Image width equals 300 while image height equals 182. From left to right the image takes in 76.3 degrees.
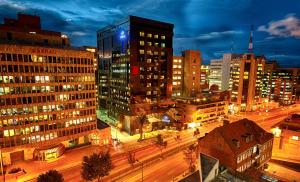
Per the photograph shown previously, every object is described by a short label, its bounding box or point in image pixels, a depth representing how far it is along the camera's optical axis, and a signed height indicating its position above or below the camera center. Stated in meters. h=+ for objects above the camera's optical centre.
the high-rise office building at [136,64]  91.19 +5.51
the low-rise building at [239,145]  49.19 -18.86
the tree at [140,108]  89.62 -15.88
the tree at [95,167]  44.19 -21.62
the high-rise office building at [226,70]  171.62 +5.64
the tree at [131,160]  58.41 -26.41
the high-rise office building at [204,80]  177.25 -4.22
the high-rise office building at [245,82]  142.25 -4.24
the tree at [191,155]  58.80 -26.10
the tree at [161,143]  72.53 -25.89
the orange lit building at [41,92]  56.72 -6.01
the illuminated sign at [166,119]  93.12 -21.21
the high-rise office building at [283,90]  175.75 -12.09
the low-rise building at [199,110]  98.94 -18.65
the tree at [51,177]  39.00 -21.24
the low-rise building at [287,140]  68.25 -22.99
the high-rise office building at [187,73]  139.12 +1.97
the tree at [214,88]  166.38 -10.45
